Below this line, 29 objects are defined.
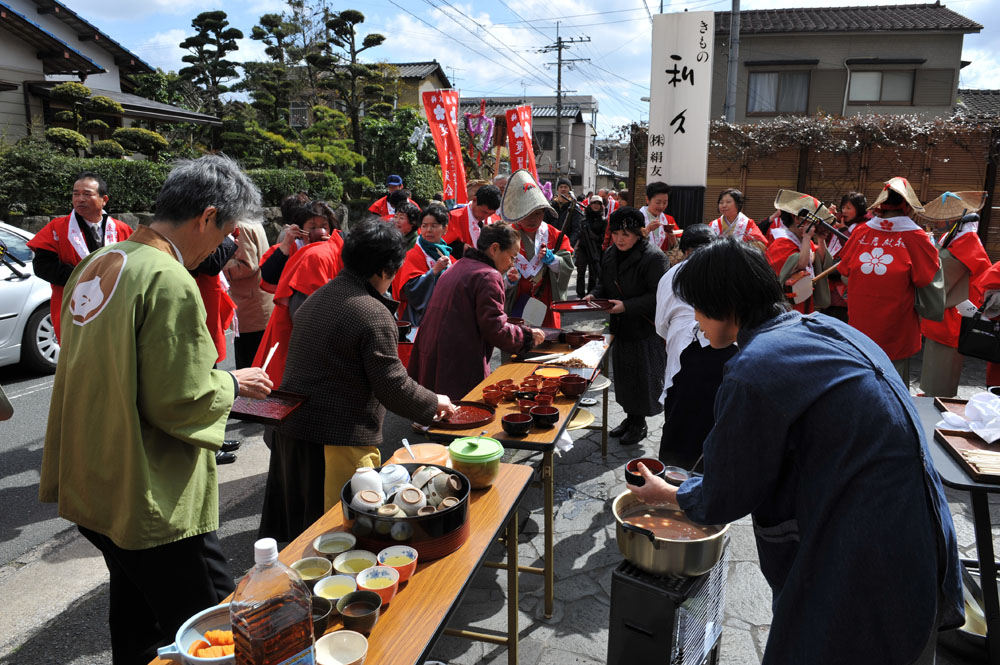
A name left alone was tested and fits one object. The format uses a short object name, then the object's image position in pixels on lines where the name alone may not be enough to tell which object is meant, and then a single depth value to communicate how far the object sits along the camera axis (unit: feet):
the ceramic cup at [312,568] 5.94
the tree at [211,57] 81.41
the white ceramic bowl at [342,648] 4.90
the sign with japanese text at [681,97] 21.17
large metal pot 7.21
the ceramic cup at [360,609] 5.24
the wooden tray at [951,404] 9.87
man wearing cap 27.43
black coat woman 15.87
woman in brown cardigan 8.95
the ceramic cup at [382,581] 5.69
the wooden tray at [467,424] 9.88
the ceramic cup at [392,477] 7.04
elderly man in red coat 15.29
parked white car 21.56
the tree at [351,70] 66.28
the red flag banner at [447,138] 34.68
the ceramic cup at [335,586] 5.71
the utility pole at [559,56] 112.61
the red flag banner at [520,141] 33.88
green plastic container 7.86
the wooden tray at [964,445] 7.63
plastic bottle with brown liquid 4.42
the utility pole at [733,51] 43.04
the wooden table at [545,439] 9.56
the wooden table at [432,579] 5.25
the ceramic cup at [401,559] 6.05
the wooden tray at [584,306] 15.46
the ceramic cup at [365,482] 6.88
